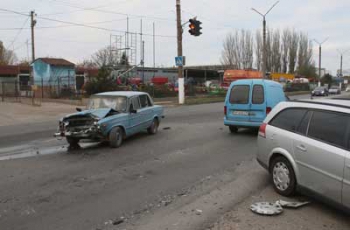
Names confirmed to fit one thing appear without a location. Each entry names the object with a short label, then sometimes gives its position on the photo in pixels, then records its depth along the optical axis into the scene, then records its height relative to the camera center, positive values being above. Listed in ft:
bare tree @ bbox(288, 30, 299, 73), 272.92 +30.16
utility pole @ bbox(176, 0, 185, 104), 97.50 +12.01
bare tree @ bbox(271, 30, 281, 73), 267.59 +26.13
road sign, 96.02 +7.10
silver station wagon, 14.83 -2.87
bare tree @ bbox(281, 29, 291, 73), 270.87 +30.07
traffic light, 80.69 +13.71
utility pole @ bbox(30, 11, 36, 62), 121.81 +22.59
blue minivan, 39.11 -1.49
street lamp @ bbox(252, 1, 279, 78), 111.55 +15.56
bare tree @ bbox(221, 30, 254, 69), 248.93 +24.82
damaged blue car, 31.40 -2.97
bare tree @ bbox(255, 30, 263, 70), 249.75 +25.53
